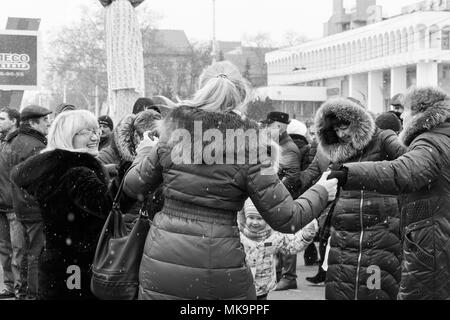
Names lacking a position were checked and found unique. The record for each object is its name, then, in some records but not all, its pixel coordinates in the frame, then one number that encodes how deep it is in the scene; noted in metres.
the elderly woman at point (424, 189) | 3.96
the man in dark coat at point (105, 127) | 9.21
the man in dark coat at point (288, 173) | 8.33
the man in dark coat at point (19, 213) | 7.09
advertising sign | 11.09
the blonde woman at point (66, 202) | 4.39
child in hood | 4.87
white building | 64.81
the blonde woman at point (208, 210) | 3.35
